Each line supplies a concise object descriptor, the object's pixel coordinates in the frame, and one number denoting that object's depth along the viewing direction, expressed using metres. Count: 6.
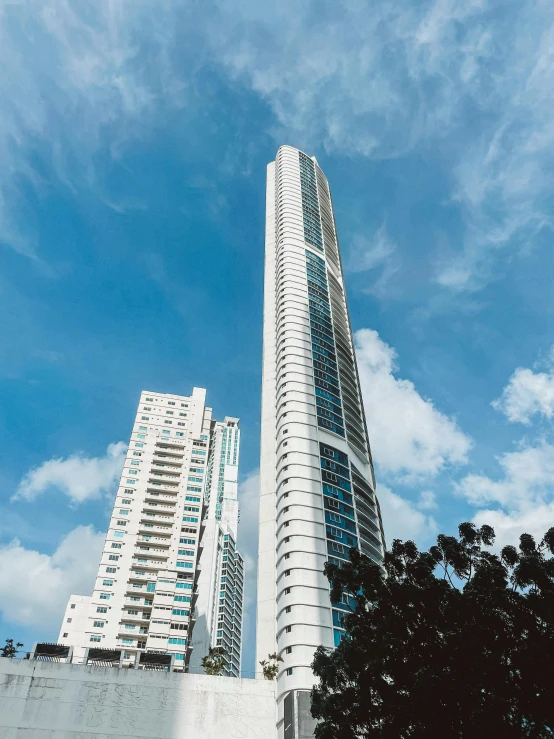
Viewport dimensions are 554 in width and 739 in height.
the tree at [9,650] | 56.56
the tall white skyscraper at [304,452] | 58.22
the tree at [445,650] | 21.75
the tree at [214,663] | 58.00
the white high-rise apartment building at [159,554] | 79.19
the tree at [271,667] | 56.34
